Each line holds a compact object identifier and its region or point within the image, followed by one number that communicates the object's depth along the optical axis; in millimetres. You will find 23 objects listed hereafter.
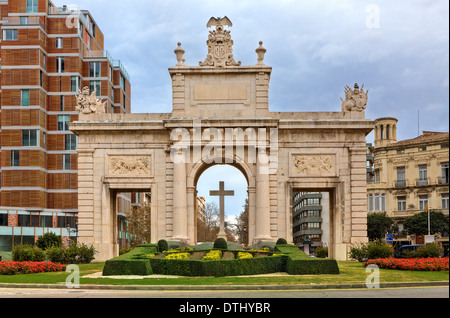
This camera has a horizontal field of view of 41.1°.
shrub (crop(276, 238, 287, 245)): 37409
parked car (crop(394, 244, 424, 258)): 44672
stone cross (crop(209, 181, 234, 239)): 41909
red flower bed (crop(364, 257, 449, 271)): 28734
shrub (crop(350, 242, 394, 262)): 35688
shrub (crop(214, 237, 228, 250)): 33688
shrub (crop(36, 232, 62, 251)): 53809
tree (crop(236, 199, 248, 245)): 97225
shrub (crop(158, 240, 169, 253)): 34500
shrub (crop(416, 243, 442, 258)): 34500
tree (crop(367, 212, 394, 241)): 73750
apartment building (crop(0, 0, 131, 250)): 73875
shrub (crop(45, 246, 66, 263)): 36531
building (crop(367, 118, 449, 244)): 74125
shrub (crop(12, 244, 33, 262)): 34469
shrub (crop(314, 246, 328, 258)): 44841
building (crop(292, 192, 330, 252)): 109938
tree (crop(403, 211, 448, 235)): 69750
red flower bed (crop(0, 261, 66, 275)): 29438
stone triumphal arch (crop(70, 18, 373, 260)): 40969
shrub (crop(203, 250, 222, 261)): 29314
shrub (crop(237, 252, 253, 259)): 30242
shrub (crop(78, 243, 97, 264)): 38312
